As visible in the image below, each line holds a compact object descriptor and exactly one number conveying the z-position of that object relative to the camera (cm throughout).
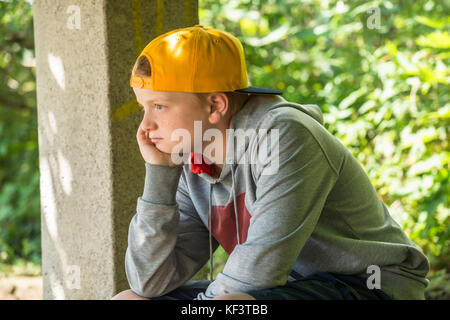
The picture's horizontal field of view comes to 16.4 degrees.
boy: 242
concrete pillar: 275
